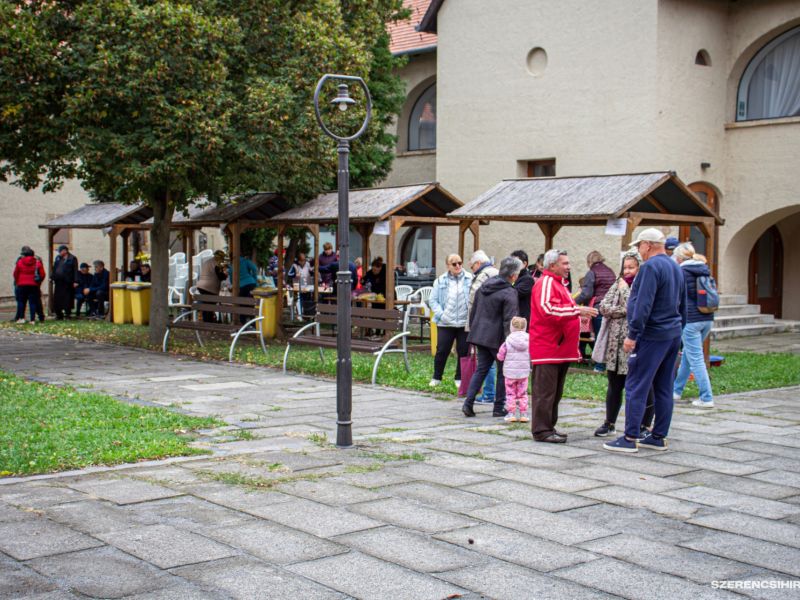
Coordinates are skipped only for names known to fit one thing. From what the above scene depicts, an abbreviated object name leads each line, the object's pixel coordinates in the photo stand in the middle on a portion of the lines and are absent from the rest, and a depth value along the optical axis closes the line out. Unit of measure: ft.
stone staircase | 65.82
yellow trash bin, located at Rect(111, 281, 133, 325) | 76.23
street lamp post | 27.53
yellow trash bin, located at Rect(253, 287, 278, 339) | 62.39
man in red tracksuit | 28.53
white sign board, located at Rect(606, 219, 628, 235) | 44.86
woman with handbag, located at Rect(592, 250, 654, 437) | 28.55
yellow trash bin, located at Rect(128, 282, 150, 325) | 74.95
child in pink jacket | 31.89
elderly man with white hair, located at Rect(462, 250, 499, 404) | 36.29
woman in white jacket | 38.65
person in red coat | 74.38
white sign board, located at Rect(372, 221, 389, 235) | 55.21
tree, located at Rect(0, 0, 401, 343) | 48.32
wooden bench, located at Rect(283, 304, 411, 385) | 42.70
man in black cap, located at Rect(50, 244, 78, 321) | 78.07
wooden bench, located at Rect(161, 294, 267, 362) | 51.96
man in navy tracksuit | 26.61
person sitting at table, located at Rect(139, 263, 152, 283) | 80.18
